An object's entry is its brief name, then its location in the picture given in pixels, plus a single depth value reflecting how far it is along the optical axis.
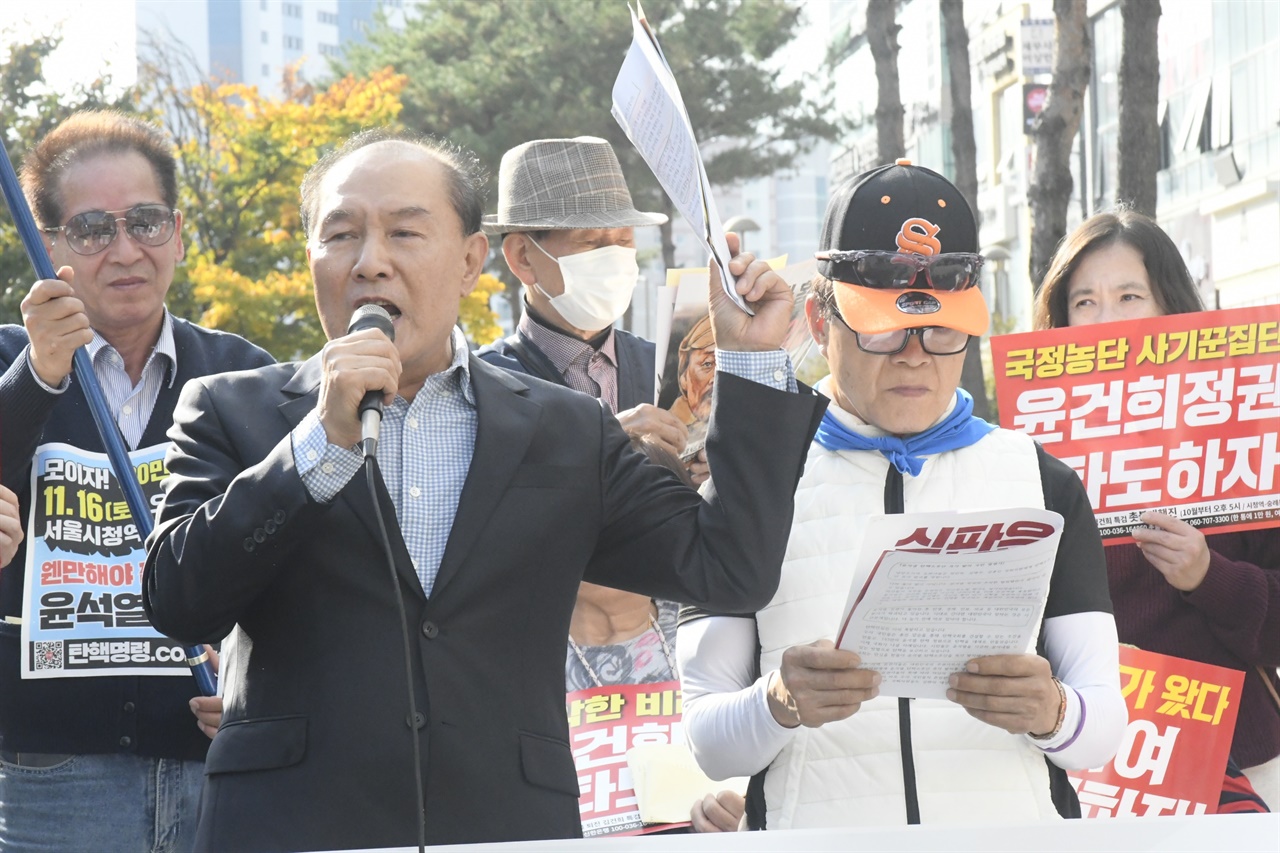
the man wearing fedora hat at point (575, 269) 4.99
